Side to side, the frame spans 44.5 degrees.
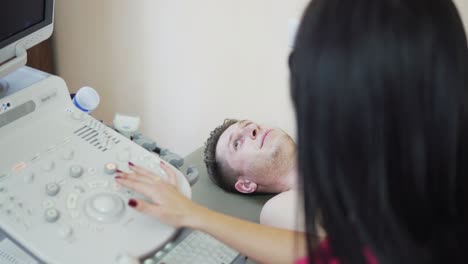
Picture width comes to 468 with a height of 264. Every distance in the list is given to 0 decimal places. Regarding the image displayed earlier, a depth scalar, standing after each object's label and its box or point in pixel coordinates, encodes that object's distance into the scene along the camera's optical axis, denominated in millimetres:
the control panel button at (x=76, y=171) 890
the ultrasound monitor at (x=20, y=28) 959
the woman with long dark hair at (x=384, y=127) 571
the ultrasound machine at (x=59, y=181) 806
